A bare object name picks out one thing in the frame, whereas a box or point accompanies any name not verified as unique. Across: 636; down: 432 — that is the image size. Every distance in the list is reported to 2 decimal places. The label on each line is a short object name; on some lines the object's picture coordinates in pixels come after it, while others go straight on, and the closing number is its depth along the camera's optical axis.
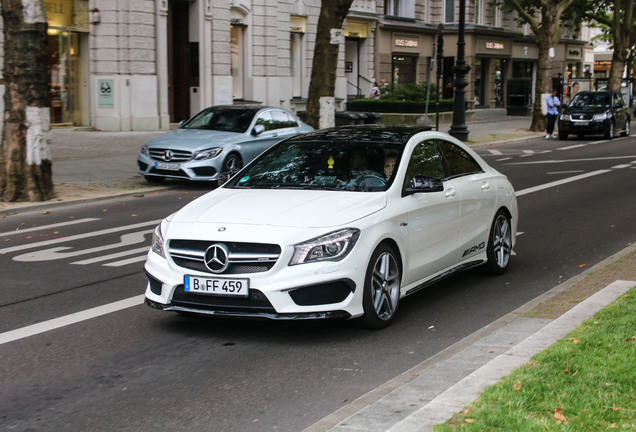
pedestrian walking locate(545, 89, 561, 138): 34.21
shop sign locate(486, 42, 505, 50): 54.18
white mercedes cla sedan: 6.21
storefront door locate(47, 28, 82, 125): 28.17
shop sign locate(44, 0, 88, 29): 27.64
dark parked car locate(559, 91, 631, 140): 33.53
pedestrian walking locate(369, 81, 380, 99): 42.56
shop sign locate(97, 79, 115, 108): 28.06
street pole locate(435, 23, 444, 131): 29.34
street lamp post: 29.81
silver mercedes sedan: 16.89
